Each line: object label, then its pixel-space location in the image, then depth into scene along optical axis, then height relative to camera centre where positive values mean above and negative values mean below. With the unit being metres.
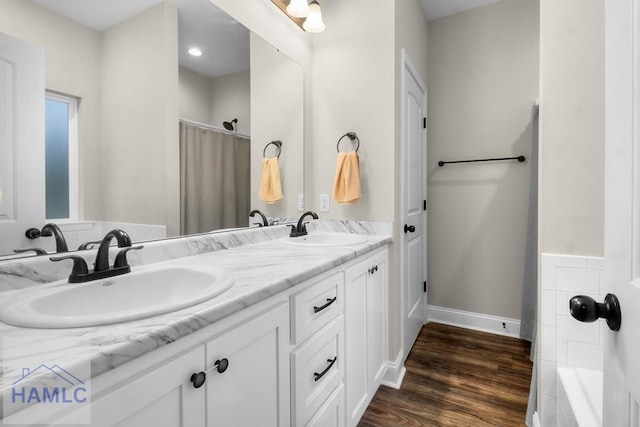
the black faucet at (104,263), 0.91 -0.17
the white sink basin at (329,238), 1.90 -0.18
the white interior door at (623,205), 0.49 +0.01
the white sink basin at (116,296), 0.62 -0.22
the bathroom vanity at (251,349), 0.54 -0.33
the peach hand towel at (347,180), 2.02 +0.19
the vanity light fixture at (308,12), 1.97 +1.22
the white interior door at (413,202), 2.20 +0.06
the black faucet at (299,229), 1.96 -0.13
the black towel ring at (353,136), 2.08 +0.48
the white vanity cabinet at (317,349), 1.03 -0.50
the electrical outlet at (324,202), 2.23 +0.04
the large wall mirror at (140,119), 0.94 +0.35
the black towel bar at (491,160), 2.48 +0.40
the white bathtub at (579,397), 0.99 -0.65
